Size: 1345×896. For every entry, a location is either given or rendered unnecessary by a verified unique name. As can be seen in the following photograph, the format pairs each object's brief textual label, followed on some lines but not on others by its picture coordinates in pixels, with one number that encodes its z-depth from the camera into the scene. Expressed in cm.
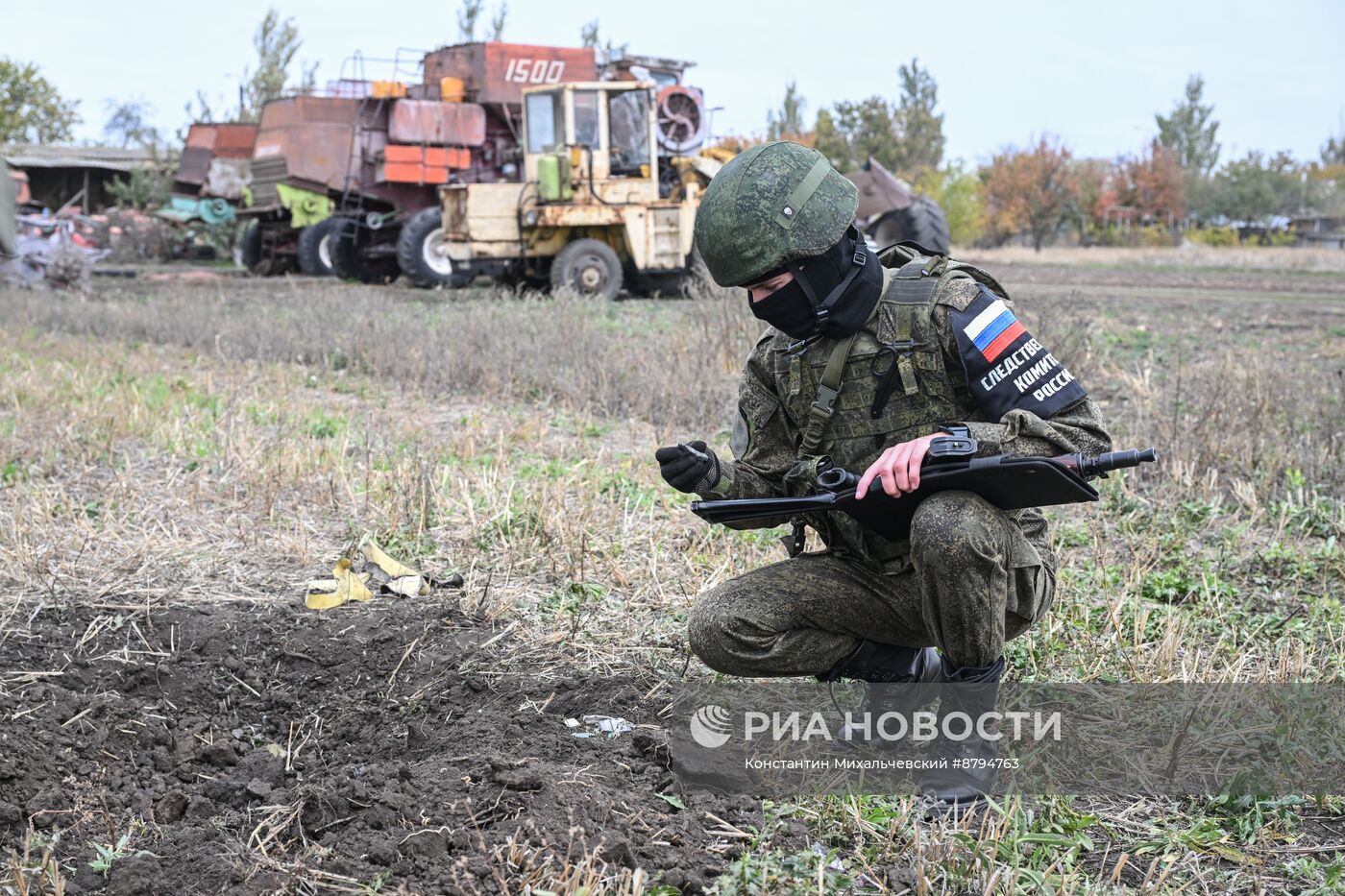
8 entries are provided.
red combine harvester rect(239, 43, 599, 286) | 1850
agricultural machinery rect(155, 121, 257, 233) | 2295
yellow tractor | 1503
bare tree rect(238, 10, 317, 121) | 3331
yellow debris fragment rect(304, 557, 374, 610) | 399
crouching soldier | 268
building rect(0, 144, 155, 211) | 3484
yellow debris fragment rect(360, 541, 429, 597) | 409
